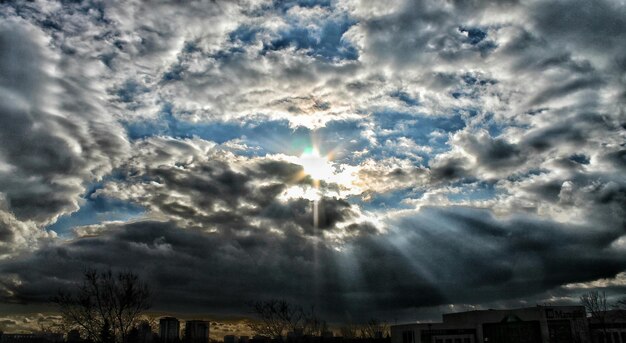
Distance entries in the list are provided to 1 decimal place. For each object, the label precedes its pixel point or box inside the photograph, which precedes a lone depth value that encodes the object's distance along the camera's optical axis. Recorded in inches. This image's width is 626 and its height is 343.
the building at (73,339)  5123.0
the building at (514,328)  3870.6
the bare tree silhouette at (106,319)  2657.5
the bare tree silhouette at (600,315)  3739.7
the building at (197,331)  6287.4
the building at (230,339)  7229.3
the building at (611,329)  3703.2
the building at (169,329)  6156.5
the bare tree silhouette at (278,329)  4389.8
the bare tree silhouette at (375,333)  5995.6
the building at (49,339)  6161.4
